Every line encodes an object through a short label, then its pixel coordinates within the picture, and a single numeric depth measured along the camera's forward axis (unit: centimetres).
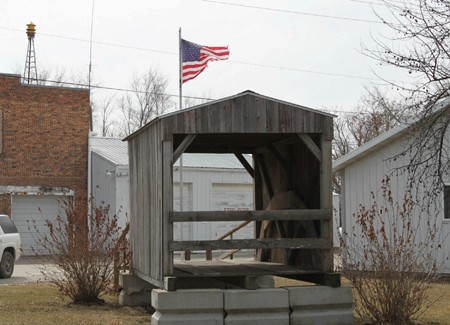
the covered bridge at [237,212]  1173
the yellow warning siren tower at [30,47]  3516
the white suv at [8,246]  2133
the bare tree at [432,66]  1244
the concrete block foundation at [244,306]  1120
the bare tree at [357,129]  4665
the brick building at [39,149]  3111
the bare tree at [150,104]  5594
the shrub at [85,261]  1459
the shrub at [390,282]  1164
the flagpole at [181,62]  2550
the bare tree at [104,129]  5844
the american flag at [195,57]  2556
